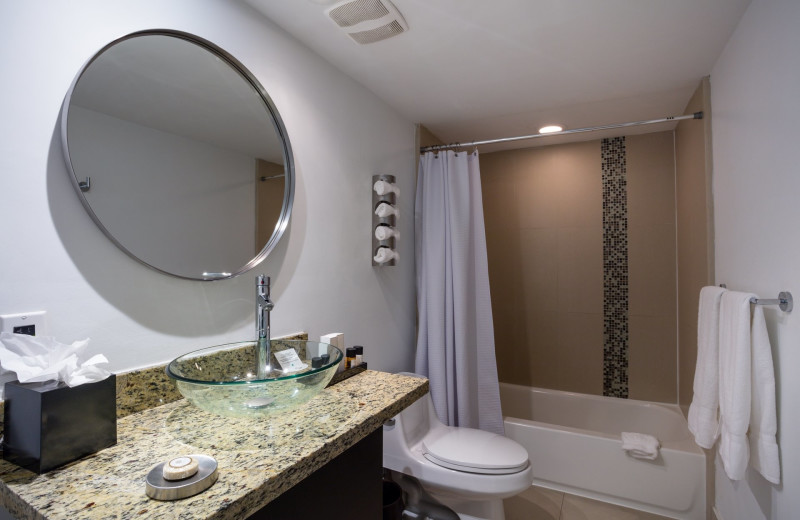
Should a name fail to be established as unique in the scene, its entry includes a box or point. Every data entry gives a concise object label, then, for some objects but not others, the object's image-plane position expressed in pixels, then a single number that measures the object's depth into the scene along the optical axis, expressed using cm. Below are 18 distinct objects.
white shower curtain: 250
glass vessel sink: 96
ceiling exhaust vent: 149
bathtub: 221
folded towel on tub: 224
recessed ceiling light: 293
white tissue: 80
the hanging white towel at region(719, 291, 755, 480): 145
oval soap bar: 72
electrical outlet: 89
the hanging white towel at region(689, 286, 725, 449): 174
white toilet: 182
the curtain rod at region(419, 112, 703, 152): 213
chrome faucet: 132
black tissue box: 77
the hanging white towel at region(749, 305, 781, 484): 135
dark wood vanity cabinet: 97
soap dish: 69
